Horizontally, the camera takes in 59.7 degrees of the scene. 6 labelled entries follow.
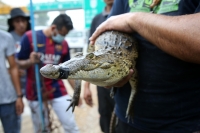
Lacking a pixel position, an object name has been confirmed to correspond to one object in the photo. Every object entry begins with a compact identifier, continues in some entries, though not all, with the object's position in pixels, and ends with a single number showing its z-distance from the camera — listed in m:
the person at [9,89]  1.95
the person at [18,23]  2.94
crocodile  0.76
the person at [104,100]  2.15
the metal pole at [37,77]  1.98
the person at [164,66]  0.75
